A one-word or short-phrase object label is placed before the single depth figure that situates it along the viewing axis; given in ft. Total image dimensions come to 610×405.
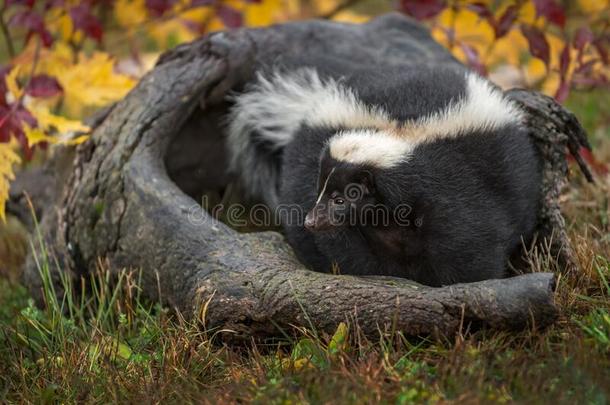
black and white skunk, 24.91
